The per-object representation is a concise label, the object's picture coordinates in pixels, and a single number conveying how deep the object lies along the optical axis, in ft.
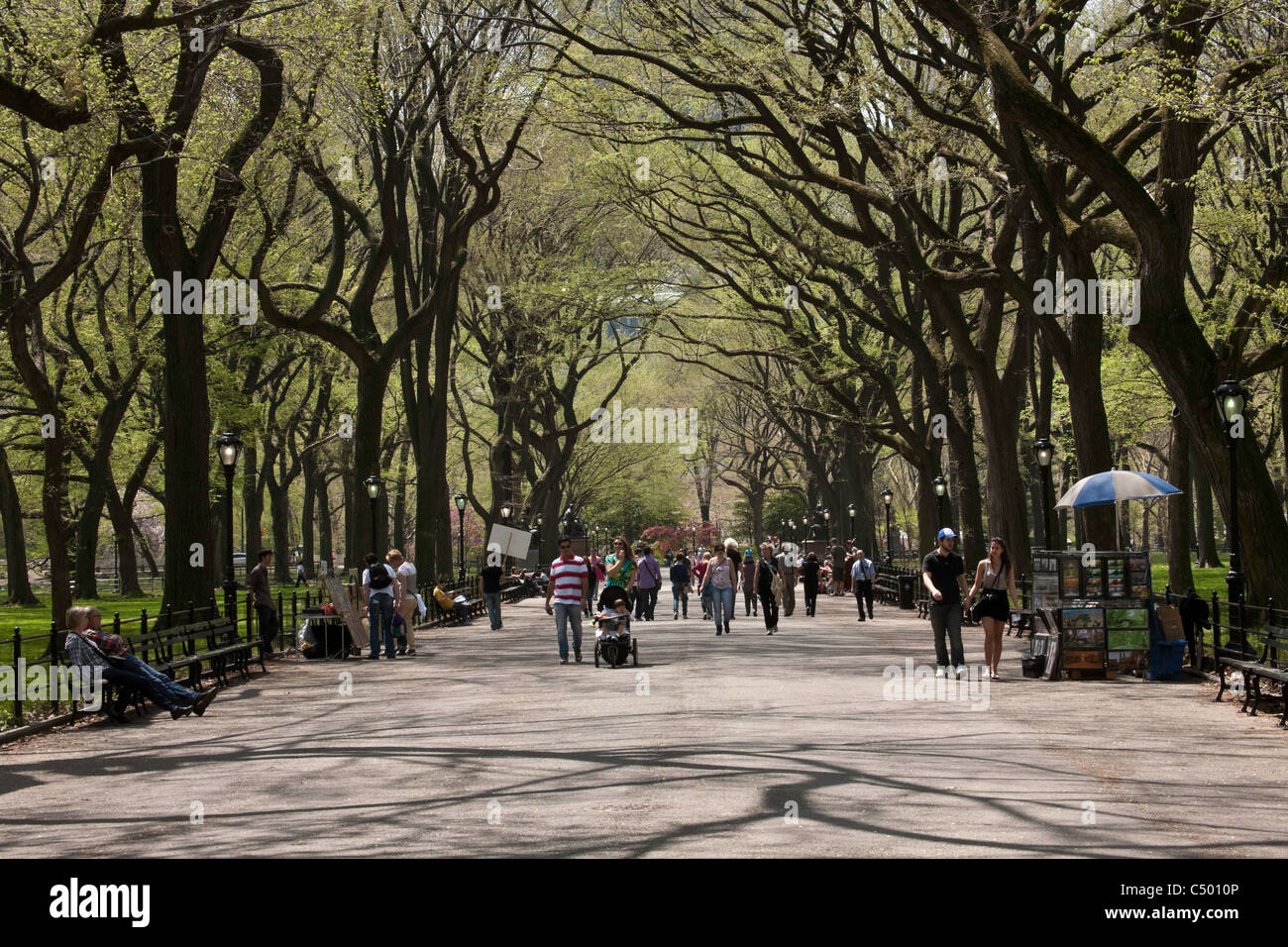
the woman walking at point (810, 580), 110.22
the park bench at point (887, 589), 140.38
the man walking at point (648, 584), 106.63
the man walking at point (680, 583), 115.96
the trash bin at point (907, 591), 128.98
